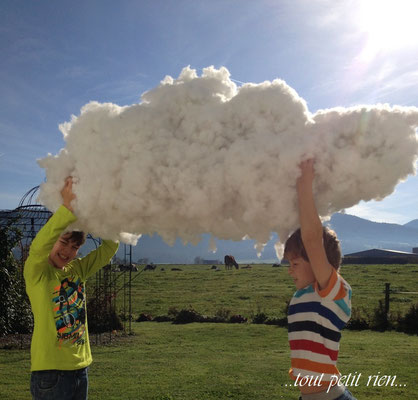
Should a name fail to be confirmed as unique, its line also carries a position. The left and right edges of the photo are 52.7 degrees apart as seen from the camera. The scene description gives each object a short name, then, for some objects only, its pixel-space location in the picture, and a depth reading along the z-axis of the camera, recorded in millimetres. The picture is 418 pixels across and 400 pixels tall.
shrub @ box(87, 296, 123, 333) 15156
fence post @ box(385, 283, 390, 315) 15852
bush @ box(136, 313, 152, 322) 18984
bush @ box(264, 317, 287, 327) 16300
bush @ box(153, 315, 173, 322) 18547
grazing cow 52244
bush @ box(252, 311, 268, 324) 16828
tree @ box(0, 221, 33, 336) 12789
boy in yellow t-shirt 3217
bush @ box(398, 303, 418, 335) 14742
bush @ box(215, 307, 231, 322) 17492
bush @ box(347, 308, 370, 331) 15320
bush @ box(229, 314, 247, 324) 17097
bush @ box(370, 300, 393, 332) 15242
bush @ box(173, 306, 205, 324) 17688
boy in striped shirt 2539
